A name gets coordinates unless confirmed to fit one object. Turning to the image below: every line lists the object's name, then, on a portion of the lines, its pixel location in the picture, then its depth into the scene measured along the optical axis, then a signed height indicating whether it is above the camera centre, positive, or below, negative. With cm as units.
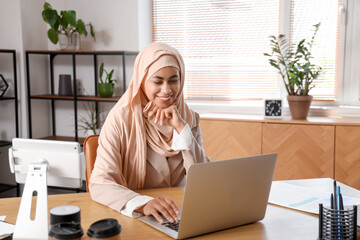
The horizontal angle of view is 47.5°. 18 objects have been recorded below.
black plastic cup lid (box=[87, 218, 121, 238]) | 95 -35
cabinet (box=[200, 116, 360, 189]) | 289 -46
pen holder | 110 -38
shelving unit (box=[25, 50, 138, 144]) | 349 -1
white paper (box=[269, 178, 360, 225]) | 147 -44
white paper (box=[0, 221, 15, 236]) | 120 -44
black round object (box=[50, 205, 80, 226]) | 100 -33
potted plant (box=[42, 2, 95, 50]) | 350 +46
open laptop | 113 -33
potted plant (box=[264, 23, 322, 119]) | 310 +3
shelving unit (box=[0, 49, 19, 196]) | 363 -18
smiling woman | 172 -21
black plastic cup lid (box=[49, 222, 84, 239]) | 94 -35
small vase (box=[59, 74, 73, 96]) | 376 -4
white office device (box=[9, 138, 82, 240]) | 107 -27
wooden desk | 122 -45
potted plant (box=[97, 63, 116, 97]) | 354 -5
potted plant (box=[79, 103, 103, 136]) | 383 -38
